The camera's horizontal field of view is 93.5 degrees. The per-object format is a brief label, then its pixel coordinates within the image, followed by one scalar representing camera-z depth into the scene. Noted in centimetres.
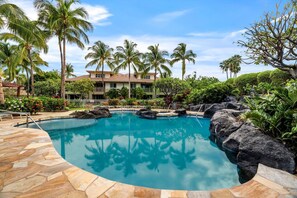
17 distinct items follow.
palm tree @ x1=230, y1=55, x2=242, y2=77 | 3734
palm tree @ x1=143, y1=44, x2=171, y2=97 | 2418
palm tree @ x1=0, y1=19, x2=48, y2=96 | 881
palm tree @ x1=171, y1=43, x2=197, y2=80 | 2508
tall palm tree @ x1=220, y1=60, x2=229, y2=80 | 3999
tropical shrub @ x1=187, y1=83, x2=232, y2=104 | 1521
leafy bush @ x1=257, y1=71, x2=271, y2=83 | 1317
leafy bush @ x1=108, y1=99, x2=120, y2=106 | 2012
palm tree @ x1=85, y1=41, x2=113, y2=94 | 2439
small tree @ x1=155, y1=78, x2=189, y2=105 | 1828
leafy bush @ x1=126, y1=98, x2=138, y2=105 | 2021
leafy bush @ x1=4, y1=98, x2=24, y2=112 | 996
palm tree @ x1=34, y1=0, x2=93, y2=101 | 1387
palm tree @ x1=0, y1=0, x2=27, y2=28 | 817
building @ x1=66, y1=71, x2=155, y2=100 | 2737
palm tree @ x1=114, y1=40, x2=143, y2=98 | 2291
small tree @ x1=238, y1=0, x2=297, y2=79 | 403
